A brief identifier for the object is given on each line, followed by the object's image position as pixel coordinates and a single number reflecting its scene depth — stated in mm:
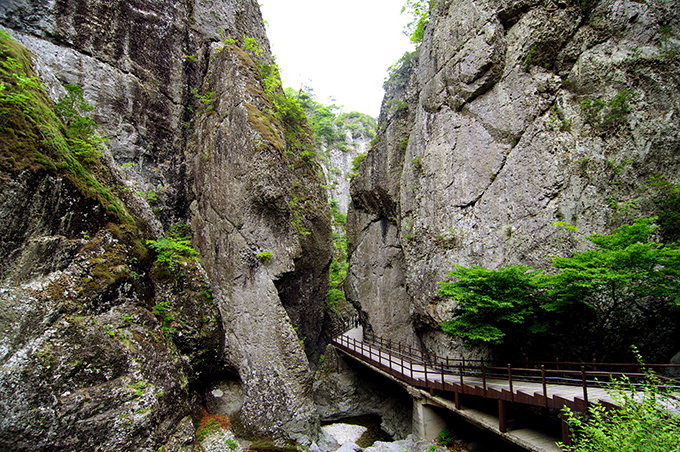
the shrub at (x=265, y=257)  12992
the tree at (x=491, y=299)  9344
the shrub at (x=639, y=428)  4207
